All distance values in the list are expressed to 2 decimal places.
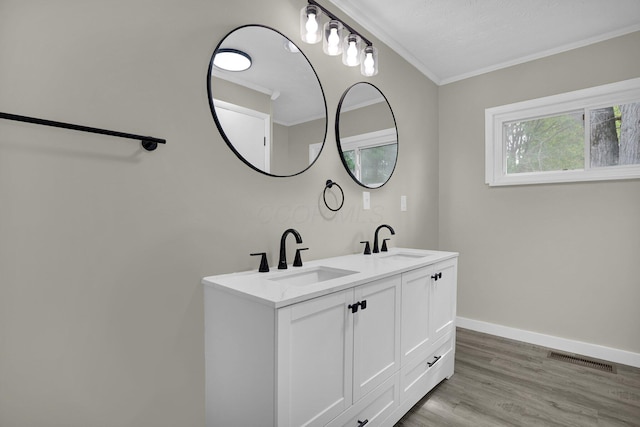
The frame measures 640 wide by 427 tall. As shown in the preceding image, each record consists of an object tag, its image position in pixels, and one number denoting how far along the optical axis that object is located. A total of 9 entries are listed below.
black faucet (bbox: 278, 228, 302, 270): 1.59
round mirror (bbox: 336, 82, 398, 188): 2.11
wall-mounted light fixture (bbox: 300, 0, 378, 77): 1.68
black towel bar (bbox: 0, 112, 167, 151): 0.92
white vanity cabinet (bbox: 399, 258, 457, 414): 1.69
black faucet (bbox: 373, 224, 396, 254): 2.26
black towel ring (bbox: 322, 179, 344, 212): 1.98
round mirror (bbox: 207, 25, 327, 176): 1.47
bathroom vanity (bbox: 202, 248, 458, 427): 1.08
